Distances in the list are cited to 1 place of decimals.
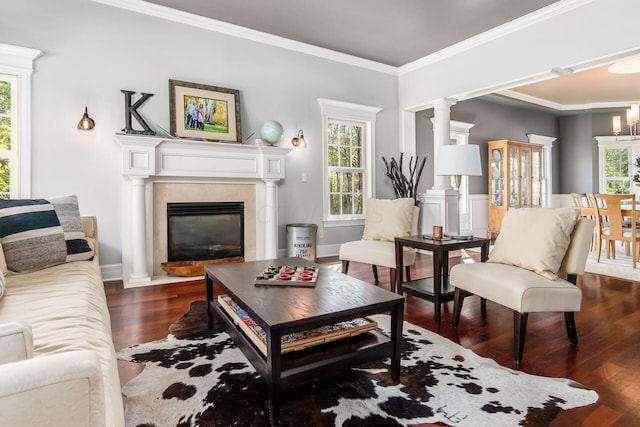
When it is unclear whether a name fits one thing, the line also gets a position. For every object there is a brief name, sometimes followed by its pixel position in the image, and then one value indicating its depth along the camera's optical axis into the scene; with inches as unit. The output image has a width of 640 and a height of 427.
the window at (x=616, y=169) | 302.2
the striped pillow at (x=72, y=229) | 89.7
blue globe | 169.3
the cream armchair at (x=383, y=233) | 126.9
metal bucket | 173.5
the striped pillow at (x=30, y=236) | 77.4
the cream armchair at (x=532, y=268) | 75.6
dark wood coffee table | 53.2
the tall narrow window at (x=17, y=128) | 127.1
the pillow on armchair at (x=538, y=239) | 81.7
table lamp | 115.5
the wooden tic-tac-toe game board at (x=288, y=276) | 72.2
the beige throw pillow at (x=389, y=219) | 139.5
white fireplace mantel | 139.3
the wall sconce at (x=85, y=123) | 132.7
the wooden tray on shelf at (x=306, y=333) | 60.5
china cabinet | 265.9
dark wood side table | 100.3
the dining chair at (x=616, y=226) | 164.8
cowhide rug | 55.1
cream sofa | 21.2
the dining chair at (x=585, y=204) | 196.4
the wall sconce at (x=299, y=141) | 181.2
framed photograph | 153.0
